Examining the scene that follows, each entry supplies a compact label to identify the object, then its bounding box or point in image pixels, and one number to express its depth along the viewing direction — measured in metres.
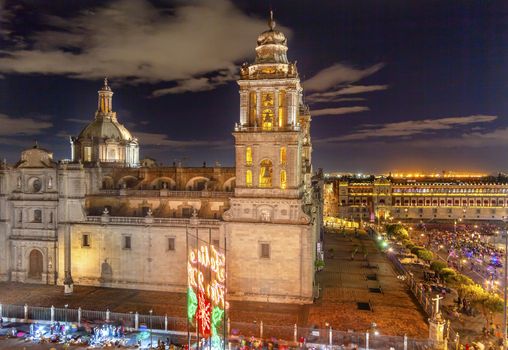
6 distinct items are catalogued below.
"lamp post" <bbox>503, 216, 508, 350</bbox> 26.76
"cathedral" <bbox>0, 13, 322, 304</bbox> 45.28
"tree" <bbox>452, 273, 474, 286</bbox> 46.62
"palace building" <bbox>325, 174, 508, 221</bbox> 151.88
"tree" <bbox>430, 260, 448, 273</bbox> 52.47
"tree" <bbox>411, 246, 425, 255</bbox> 65.81
